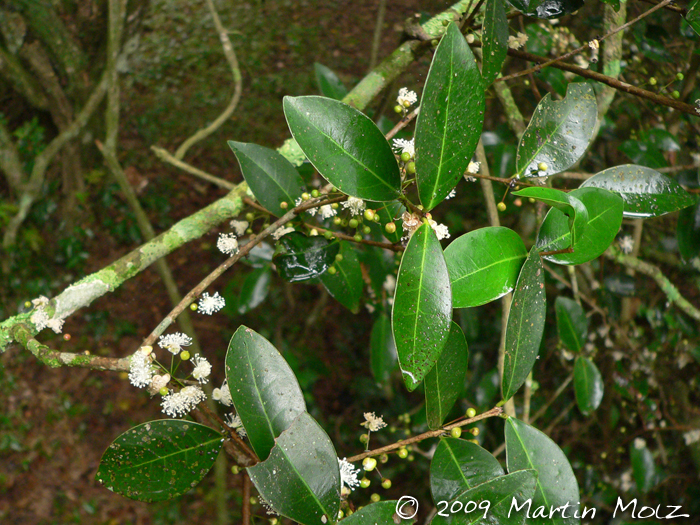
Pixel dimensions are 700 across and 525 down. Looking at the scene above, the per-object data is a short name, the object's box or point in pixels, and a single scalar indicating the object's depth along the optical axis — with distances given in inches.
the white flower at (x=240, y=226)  14.1
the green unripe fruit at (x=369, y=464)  11.2
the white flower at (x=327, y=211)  12.6
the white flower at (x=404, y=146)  11.4
